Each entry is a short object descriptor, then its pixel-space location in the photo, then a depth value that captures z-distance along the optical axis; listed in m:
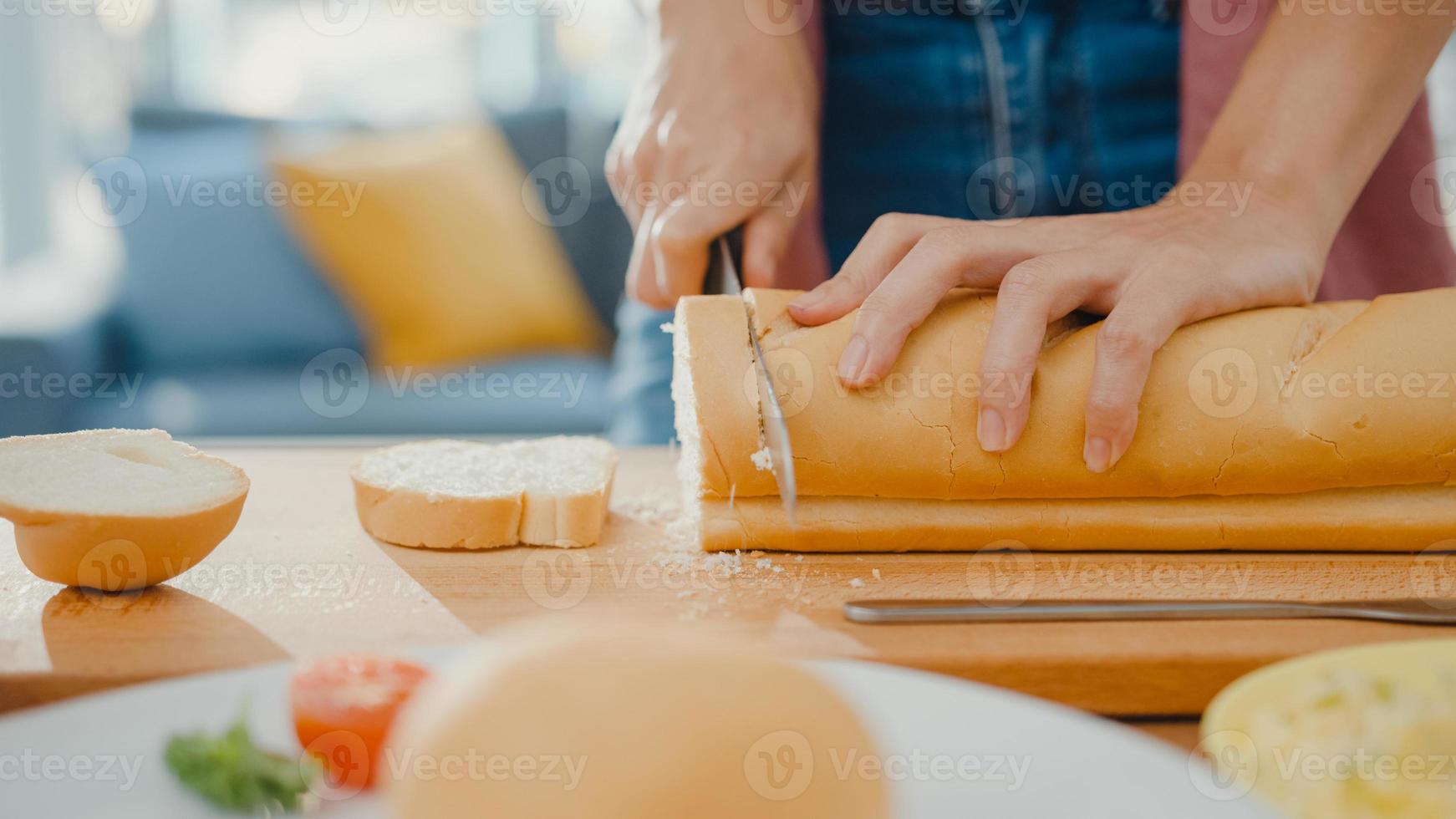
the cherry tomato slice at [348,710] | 0.77
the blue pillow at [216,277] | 1.92
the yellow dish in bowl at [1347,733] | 0.73
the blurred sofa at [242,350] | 1.81
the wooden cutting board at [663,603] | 0.85
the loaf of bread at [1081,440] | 0.93
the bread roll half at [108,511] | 0.88
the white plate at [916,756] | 0.69
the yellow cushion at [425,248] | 1.96
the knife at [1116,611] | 0.87
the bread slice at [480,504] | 0.94
